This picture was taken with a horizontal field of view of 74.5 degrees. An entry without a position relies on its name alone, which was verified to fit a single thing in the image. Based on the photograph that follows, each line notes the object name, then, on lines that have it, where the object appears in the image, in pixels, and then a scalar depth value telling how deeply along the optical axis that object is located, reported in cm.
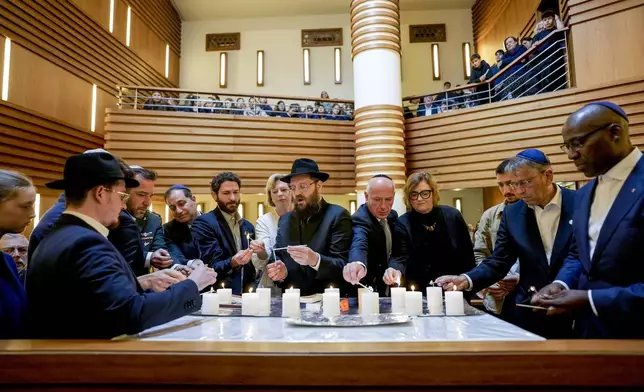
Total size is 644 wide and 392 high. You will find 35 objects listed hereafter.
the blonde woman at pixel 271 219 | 309
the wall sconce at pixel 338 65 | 1351
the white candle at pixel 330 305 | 177
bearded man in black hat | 269
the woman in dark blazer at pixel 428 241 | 290
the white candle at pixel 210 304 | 191
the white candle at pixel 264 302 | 188
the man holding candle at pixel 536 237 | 221
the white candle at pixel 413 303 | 183
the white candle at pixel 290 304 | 183
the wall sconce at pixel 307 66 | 1357
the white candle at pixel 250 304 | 188
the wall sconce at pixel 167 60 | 1289
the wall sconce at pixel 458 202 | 1224
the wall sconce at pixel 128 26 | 1062
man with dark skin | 147
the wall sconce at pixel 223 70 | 1366
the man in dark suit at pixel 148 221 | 297
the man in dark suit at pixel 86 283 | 135
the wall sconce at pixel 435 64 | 1338
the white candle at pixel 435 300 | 189
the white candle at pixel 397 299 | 192
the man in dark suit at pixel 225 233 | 336
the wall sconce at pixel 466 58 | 1322
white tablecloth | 134
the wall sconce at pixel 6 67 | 698
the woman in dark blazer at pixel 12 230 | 148
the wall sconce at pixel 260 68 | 1359
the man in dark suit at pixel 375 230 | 281
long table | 106
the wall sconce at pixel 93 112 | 923
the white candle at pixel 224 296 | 222
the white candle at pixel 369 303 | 184
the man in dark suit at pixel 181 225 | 389
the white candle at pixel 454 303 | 180
